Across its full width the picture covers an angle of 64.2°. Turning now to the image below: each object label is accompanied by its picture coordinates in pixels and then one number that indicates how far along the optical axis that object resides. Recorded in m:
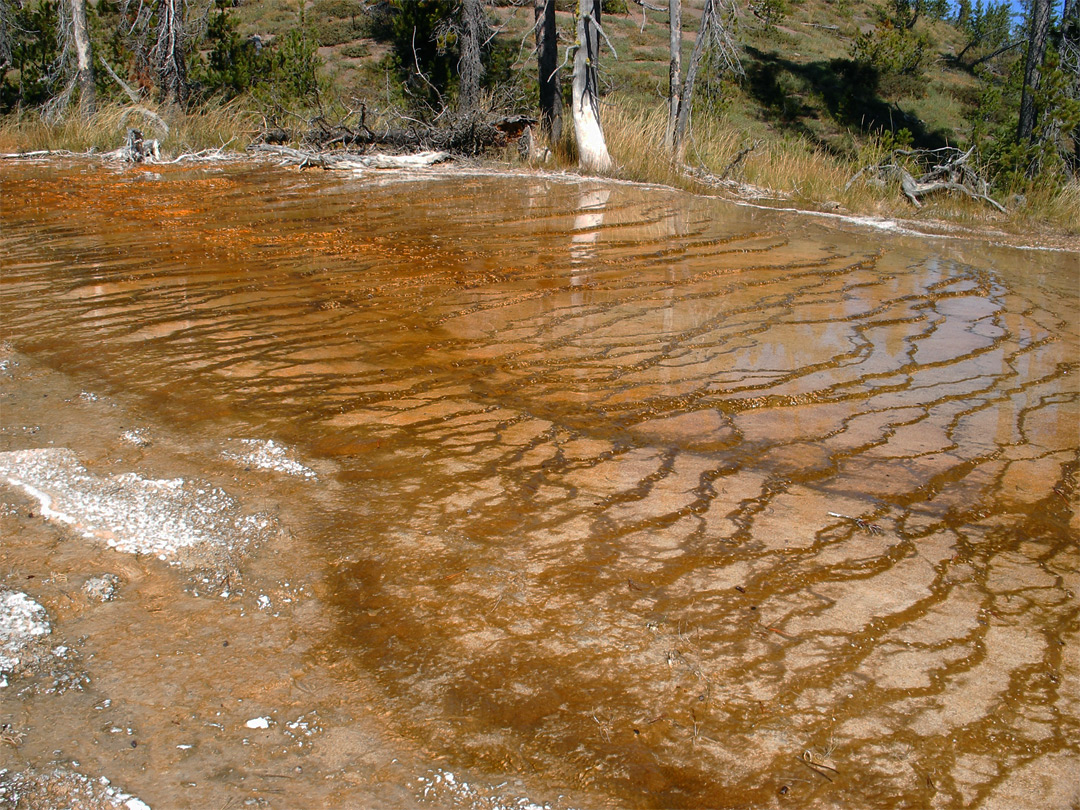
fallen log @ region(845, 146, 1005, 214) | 9.70
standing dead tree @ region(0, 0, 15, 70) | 16.03
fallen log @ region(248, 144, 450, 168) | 11.41
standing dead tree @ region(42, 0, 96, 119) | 14.41
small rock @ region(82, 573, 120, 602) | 2.37
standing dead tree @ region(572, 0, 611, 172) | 11.17
